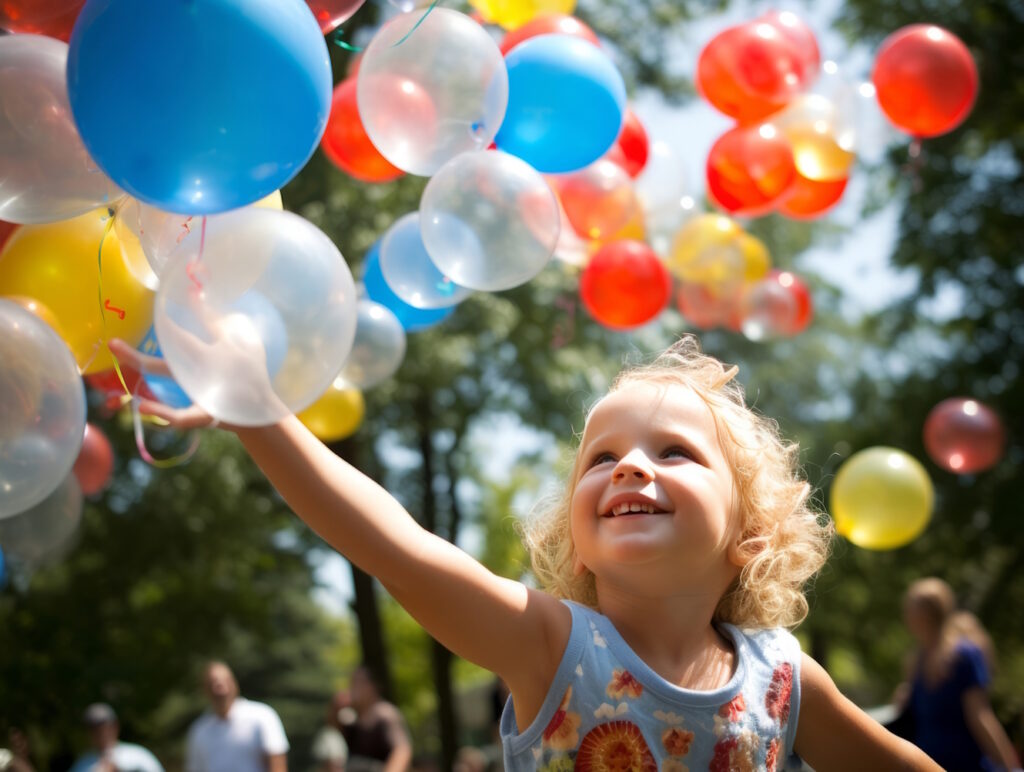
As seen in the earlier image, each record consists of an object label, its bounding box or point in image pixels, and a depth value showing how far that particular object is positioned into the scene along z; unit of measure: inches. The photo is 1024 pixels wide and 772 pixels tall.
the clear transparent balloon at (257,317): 59.4
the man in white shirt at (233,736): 229.9
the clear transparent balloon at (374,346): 175.0
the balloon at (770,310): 255.4
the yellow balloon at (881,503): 233.5
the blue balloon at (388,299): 177.8
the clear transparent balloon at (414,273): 158.9
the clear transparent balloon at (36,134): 86.2
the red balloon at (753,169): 196.5
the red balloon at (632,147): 198.7
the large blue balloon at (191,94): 64.8
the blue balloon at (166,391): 107.4
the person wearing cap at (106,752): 261.1
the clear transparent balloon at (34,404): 84.8
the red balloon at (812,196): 211.6
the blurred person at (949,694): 175.2
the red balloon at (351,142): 170.9
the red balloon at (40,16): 96.3
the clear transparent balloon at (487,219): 128.6
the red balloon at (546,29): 170.4
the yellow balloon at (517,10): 194.4
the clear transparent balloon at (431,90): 127.9
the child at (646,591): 62.3
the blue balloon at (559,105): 148.6
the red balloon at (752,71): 199.0
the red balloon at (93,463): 223.1
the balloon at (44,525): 173.8
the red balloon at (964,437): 312.2
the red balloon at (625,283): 212.1
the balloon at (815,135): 203.9
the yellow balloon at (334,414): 216.7
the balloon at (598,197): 187.5
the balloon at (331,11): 104.5
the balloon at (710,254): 230.5
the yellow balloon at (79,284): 107.0
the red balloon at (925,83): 199.2
